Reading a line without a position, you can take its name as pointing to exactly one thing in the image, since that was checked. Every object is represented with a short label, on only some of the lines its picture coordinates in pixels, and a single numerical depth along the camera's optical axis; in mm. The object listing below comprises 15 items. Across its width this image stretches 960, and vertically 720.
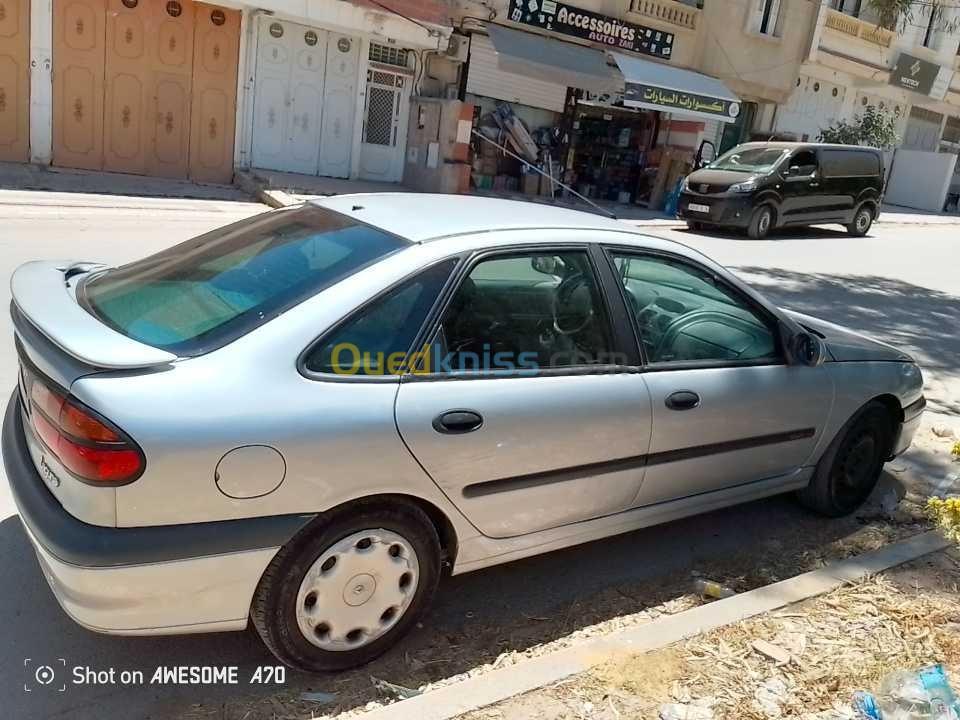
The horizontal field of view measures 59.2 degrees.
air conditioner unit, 17662
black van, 16125
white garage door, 16172
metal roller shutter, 18062
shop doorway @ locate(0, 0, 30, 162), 13656
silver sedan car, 2455
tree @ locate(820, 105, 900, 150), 26219
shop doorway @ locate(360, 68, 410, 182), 17609
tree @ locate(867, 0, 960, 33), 28094
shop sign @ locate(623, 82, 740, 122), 19141
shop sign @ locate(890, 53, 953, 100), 29281
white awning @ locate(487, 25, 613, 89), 17656
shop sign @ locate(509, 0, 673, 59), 18547
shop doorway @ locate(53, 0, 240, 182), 14312
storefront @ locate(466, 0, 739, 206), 18406
